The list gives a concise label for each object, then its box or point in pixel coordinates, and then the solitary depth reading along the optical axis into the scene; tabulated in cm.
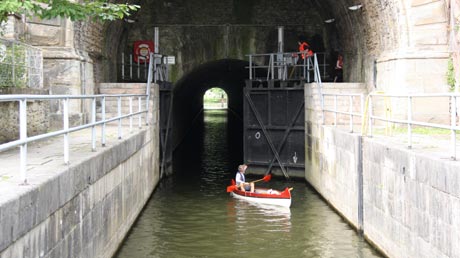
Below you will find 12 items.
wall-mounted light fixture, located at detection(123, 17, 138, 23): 2310
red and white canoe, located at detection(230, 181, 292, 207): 1542
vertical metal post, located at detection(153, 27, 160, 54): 2398
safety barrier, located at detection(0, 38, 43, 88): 1149
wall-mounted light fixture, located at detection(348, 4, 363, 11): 1944
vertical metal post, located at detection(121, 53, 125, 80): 2430
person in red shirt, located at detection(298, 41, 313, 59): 2179
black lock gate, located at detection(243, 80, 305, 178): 2125
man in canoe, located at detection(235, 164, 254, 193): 1673
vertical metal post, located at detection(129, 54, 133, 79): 2435
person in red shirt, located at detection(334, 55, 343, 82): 2417
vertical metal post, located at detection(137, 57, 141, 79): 2388
